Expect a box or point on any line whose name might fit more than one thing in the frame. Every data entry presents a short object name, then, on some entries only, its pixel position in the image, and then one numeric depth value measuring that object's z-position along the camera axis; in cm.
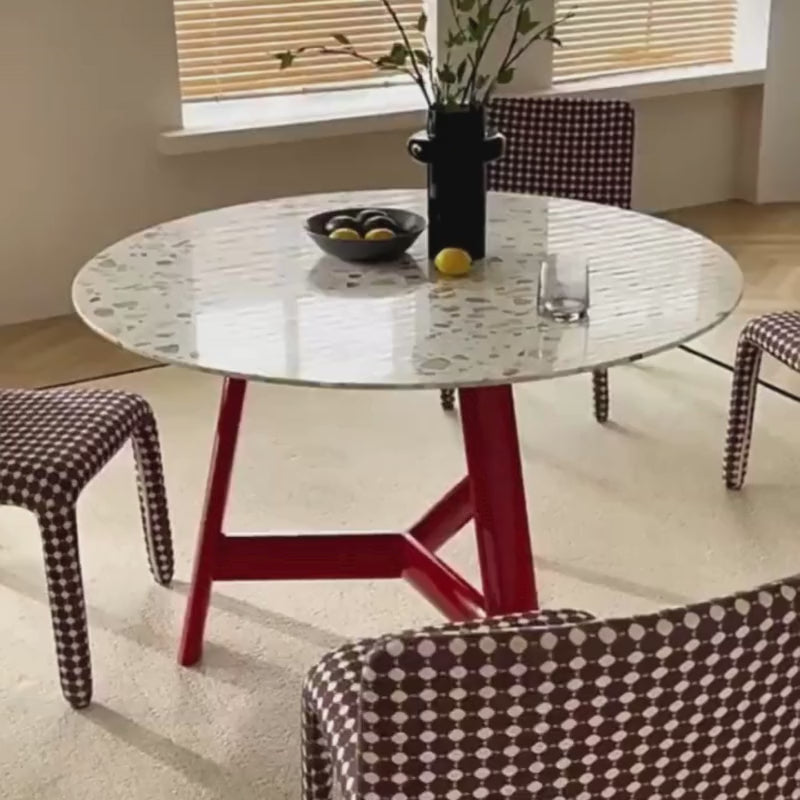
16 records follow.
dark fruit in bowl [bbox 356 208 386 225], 236
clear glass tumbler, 206
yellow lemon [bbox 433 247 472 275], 222
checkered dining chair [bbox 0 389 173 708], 214
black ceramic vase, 220
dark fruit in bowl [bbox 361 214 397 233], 232
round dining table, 191
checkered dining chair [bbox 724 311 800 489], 275
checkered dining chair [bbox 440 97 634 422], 322
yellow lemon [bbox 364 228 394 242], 225
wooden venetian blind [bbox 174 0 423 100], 412
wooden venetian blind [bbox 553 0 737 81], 481
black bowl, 224
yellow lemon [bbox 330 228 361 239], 227
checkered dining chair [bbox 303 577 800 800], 109
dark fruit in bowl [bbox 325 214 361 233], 232
